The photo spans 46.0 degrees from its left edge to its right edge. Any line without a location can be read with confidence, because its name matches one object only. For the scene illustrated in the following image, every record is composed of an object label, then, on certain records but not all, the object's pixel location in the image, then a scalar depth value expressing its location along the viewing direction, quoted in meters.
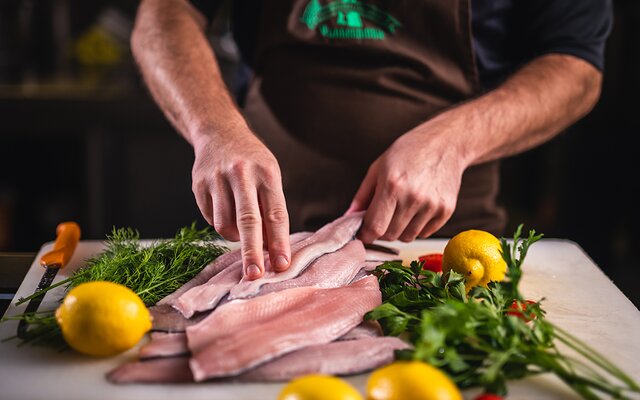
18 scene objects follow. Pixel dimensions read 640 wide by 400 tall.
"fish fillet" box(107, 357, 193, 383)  1.21
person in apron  1.96
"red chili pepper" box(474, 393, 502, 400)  1.10
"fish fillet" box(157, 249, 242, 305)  1.47
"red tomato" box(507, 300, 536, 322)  1.34
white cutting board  1.20
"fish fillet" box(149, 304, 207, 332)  1.37
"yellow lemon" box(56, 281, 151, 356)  1.24
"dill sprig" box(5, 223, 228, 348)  1.37
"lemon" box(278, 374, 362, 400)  1.01
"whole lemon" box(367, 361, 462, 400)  1.03
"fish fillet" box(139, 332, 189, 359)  1.27
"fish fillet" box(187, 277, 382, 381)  1.21
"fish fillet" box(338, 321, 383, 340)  1.34
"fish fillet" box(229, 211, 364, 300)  1.43
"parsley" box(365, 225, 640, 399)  1.16
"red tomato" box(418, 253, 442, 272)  1.70
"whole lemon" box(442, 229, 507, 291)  1.55
